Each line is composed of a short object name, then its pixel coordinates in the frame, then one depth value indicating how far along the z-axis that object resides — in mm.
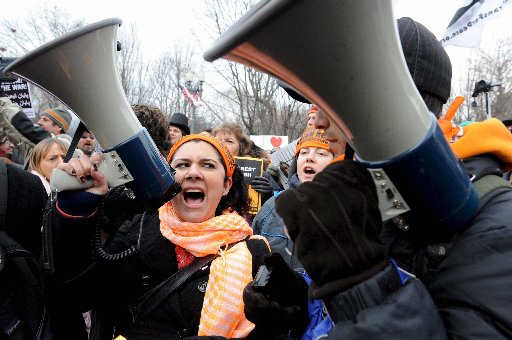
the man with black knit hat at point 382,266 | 854
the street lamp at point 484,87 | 8645
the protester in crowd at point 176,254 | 1733
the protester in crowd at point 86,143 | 3734
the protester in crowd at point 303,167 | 2949
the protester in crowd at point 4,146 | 3264
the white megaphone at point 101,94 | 1477
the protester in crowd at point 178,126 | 5404
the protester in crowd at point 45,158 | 3553
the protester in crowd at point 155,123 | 3066
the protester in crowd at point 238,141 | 4691
